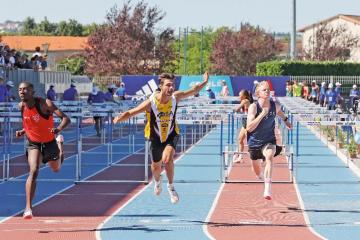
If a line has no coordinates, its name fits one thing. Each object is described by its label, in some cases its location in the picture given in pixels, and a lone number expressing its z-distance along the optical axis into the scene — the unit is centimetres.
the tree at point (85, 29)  15325
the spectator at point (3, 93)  2779
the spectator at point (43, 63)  4543
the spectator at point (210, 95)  3767
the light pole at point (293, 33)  7024
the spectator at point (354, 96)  4512
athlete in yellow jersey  1256
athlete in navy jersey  1366
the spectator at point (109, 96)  3226
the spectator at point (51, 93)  3371
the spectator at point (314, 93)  4701
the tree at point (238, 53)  8750
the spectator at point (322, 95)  4269
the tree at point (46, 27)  16384
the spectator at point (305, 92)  5022
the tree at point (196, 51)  10199
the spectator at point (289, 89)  5241
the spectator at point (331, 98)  3945
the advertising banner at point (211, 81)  5403
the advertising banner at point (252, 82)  5622
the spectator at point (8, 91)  2920
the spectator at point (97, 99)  3081
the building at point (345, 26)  9332
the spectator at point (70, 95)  3342
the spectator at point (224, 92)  4201
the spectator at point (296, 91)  5130
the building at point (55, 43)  13688
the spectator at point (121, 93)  4055
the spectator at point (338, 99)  4157
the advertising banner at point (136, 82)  5544
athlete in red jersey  1224
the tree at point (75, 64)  9492
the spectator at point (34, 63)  4231
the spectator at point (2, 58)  3600
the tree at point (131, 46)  7256
